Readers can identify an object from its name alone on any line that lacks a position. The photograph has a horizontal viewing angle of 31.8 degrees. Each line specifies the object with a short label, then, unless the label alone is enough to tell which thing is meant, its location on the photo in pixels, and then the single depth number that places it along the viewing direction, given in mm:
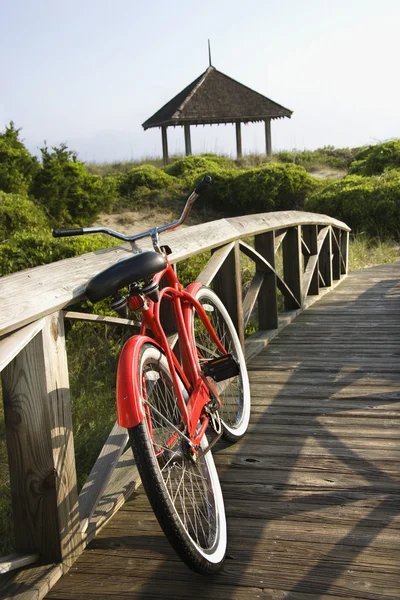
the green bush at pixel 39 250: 6793
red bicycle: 1920
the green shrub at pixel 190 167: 21719
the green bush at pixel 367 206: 13188
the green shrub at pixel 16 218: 10289
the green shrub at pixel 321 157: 24922
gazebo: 27031
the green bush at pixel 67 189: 13977
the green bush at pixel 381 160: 18422
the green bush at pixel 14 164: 13492
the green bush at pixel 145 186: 19219
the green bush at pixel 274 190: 18047
